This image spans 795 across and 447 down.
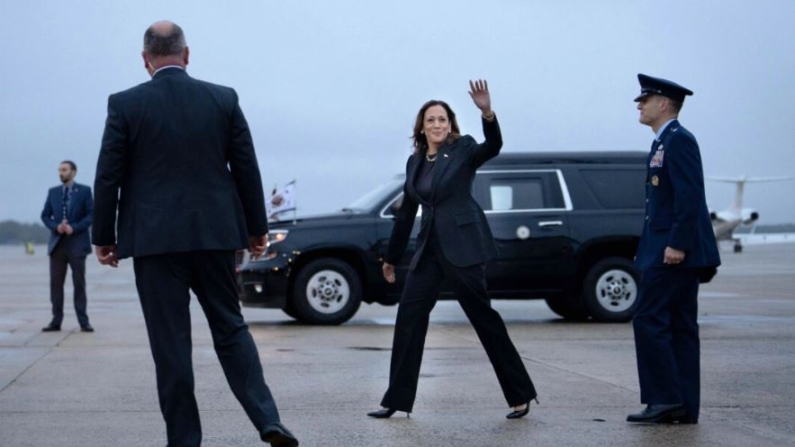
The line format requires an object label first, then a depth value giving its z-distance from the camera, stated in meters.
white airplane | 65.00
